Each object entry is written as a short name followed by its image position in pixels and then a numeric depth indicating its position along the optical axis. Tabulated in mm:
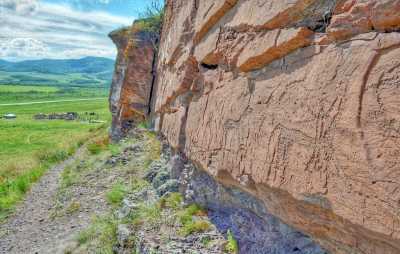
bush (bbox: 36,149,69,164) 23583
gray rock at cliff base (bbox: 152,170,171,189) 8828
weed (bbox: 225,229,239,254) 5344
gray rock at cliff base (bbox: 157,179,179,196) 8101
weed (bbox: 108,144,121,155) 13984
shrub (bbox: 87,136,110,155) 18047
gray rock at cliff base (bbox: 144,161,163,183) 9747
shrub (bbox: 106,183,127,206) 9805
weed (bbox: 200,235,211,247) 5771
